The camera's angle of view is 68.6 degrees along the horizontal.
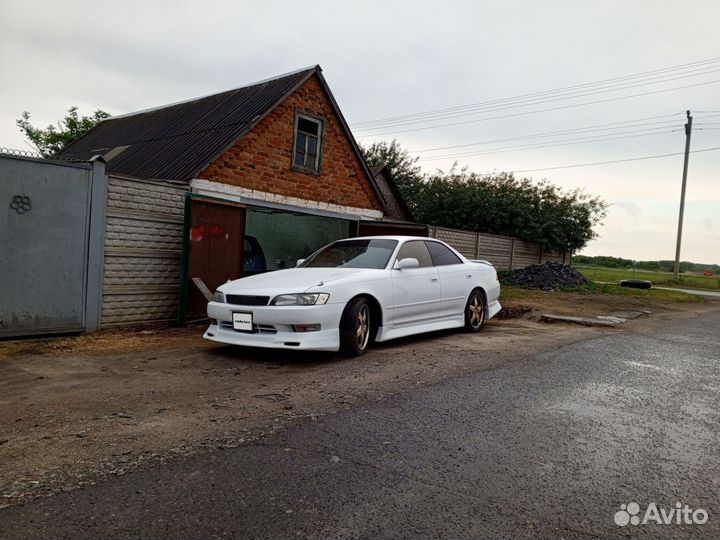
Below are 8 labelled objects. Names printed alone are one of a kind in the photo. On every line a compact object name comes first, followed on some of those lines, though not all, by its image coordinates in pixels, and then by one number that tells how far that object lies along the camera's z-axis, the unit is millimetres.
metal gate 6707
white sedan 5688
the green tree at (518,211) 23016
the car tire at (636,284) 21228
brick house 8289
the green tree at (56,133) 26812
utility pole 30125
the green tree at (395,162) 39281
